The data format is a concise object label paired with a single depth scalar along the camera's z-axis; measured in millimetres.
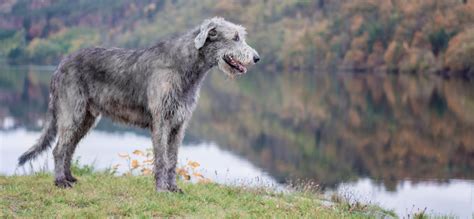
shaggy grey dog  10242
